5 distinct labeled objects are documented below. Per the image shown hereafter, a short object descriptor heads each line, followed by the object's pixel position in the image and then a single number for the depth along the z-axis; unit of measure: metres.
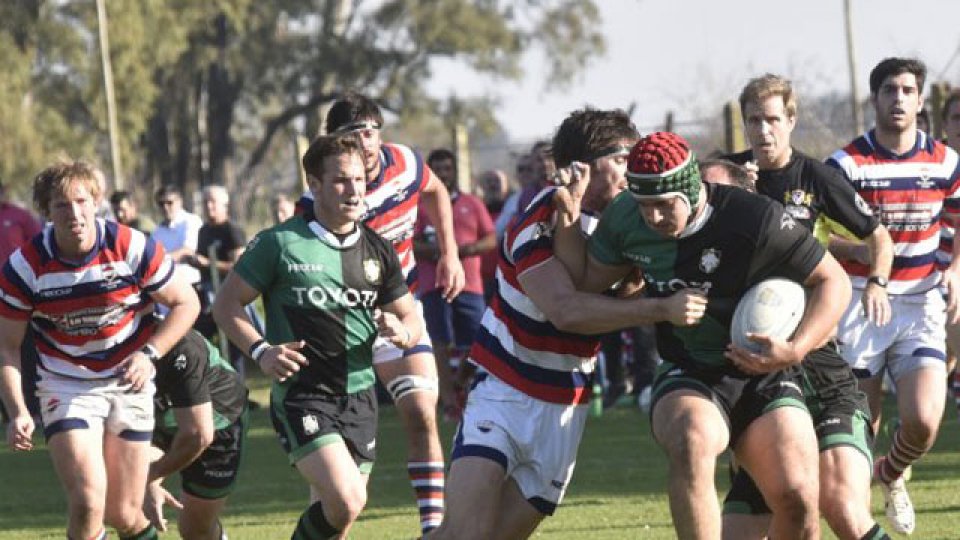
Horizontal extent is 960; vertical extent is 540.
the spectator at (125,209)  34.34
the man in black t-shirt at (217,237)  34.41
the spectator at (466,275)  30.00
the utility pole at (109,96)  65.37
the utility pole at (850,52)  63.91
